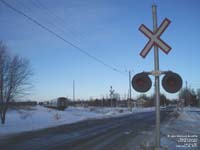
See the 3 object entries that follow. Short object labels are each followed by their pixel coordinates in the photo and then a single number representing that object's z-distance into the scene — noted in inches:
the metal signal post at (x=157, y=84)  165.3
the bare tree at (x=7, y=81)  649.4
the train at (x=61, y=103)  1659.6
